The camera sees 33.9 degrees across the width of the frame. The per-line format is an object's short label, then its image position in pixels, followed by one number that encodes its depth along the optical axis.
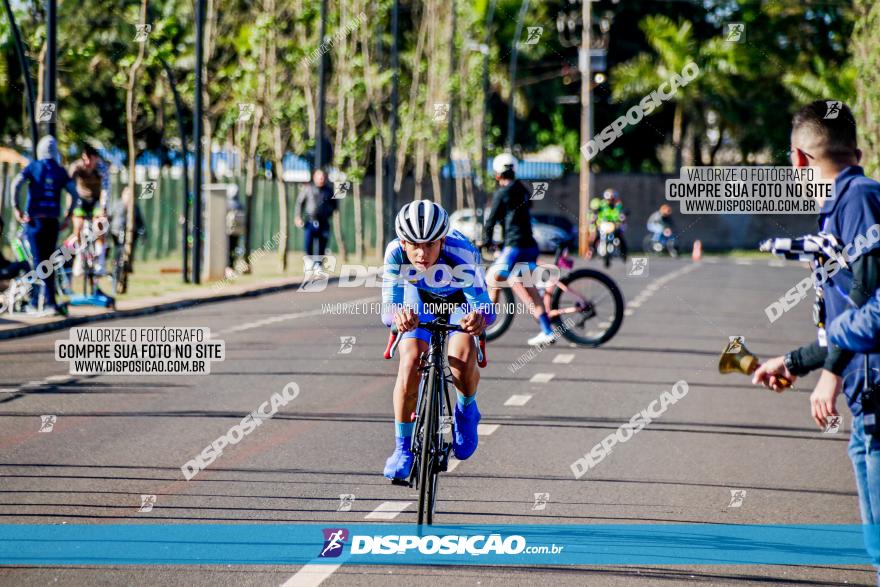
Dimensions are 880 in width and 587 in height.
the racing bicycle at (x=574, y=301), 15.69
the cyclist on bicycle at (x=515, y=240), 14.99
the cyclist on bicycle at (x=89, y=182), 19.42
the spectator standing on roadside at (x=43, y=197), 16.78
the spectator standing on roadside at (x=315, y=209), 28.50
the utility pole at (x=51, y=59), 18.05
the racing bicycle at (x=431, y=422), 6.88
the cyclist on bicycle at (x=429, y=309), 7.06
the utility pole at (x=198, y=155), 25.30
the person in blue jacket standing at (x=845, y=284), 4.59
